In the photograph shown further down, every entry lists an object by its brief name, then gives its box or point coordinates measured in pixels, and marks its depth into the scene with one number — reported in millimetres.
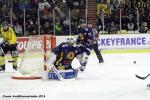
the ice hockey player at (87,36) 12367
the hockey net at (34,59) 10396
